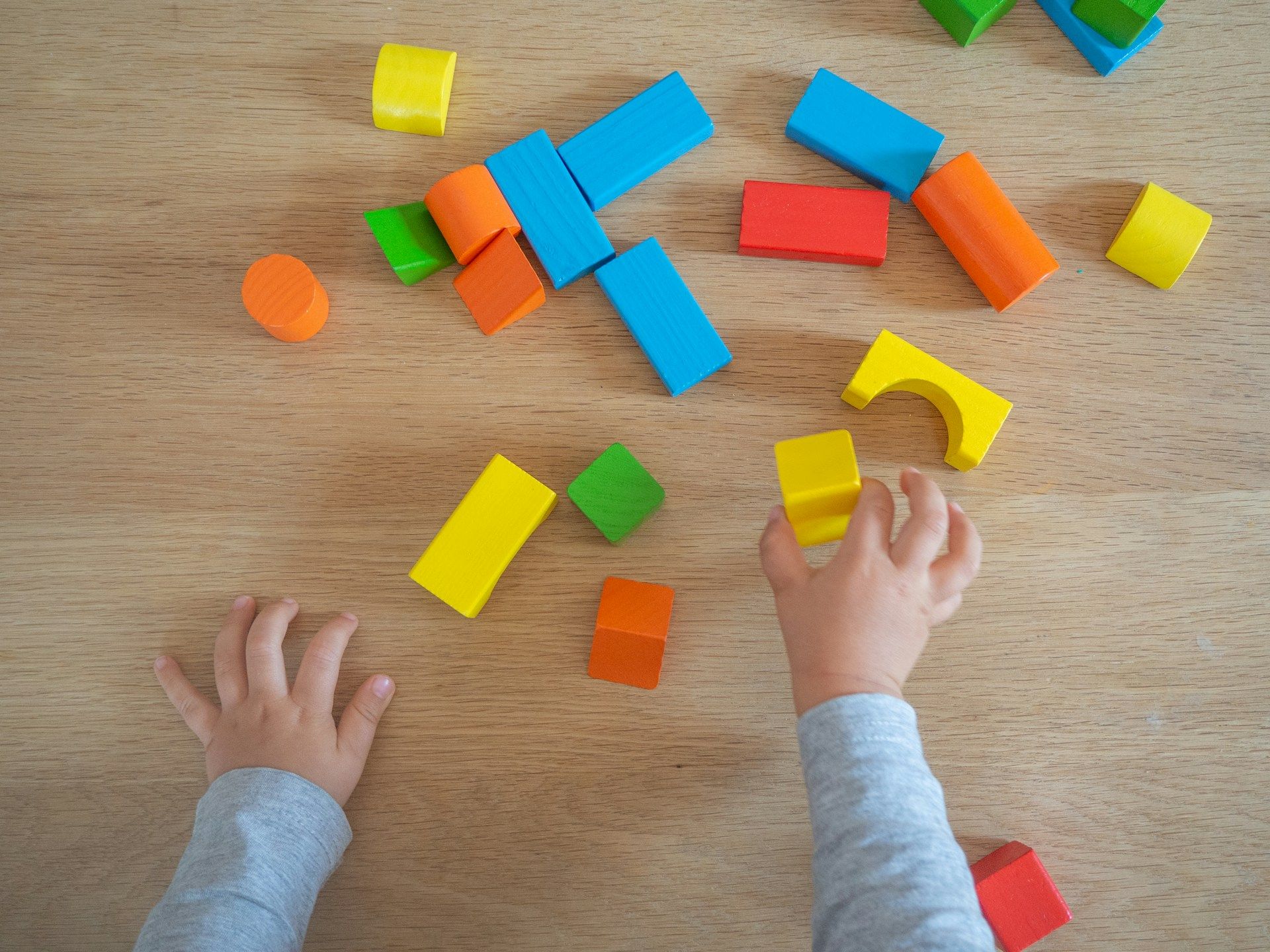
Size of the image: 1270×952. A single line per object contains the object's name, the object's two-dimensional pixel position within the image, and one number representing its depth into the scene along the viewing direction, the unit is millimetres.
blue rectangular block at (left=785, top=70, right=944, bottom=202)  827
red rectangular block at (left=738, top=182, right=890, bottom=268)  817
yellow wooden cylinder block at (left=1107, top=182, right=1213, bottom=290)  810
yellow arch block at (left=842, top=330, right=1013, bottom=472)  782
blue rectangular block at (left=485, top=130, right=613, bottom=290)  823
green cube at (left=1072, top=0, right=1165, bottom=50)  799
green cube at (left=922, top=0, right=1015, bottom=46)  818
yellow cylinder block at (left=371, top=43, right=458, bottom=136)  843
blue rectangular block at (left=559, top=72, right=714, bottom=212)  833
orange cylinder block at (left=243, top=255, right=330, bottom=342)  796
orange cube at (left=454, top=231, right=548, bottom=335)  812
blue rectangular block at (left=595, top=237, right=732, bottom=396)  801
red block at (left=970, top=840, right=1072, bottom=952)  728
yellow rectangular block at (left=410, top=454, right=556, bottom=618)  777
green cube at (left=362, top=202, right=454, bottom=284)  819
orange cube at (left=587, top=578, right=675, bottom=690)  762
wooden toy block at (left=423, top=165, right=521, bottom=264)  809
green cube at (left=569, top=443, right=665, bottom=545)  779
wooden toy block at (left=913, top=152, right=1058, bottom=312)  801
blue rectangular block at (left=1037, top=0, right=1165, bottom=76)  838
